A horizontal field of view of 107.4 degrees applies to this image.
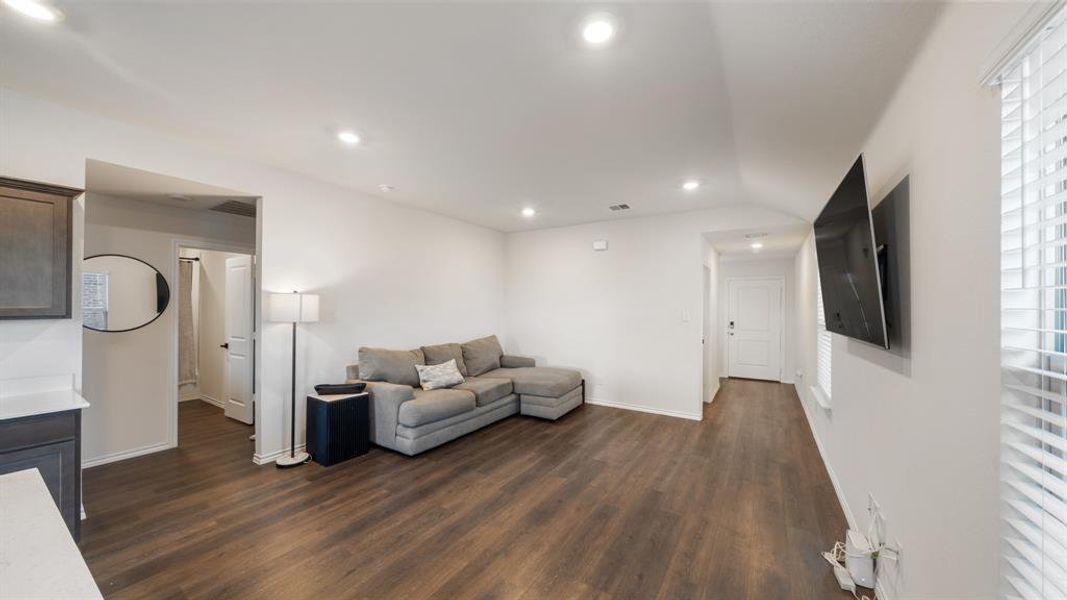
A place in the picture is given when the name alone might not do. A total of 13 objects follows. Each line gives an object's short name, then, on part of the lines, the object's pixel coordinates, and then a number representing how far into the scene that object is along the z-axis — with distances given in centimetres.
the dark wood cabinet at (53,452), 195
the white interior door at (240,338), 462
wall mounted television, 167
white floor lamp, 336
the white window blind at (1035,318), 84
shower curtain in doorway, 543
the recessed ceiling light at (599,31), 158
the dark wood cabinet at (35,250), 214
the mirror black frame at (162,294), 378
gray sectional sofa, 361
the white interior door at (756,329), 740
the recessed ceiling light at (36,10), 156
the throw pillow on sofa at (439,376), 428
